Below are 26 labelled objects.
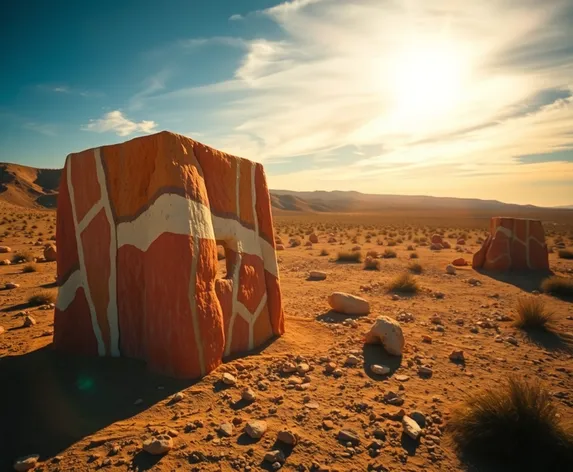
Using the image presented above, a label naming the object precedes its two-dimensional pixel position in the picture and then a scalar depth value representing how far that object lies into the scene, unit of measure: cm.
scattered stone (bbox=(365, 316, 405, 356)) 485
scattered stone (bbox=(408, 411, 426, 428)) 330
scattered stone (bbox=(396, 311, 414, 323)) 664
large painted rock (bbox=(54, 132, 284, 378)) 376
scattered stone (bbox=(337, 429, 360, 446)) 302
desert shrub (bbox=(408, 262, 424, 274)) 1165
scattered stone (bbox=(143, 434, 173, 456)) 271
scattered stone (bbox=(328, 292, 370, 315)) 680
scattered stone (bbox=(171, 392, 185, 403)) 341
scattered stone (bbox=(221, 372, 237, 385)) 377
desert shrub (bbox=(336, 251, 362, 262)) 1379
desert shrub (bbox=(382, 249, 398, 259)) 1490
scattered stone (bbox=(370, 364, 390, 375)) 431
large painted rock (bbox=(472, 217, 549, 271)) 1138
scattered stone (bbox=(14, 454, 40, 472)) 253
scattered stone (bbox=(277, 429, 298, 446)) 294
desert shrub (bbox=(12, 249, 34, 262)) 1201
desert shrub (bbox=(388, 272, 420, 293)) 880
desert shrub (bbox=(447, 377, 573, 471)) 281
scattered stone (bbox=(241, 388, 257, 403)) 355
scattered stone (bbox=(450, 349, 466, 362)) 486
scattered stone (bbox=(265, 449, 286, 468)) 274
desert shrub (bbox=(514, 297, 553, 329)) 606
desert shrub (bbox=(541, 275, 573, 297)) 859
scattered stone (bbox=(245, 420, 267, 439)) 299
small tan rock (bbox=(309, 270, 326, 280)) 1042
